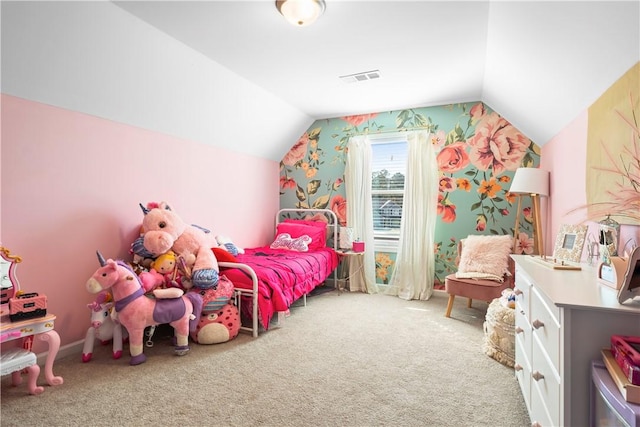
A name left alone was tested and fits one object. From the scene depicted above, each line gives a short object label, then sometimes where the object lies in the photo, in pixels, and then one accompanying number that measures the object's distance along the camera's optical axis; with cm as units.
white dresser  113
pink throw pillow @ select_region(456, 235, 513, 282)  318
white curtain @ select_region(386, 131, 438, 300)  396
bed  282
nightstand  441
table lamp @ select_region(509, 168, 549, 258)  307
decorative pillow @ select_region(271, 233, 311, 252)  406
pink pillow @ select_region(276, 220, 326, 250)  421
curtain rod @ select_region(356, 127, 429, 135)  411
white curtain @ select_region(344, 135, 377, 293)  428
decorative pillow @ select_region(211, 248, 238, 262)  298
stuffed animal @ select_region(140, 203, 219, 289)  264
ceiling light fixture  197
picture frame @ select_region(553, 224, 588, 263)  192
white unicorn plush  232
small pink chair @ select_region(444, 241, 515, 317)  300
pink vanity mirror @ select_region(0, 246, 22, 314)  191
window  431
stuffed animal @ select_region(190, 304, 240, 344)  262
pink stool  179
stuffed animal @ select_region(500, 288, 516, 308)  240
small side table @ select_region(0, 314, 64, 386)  186
